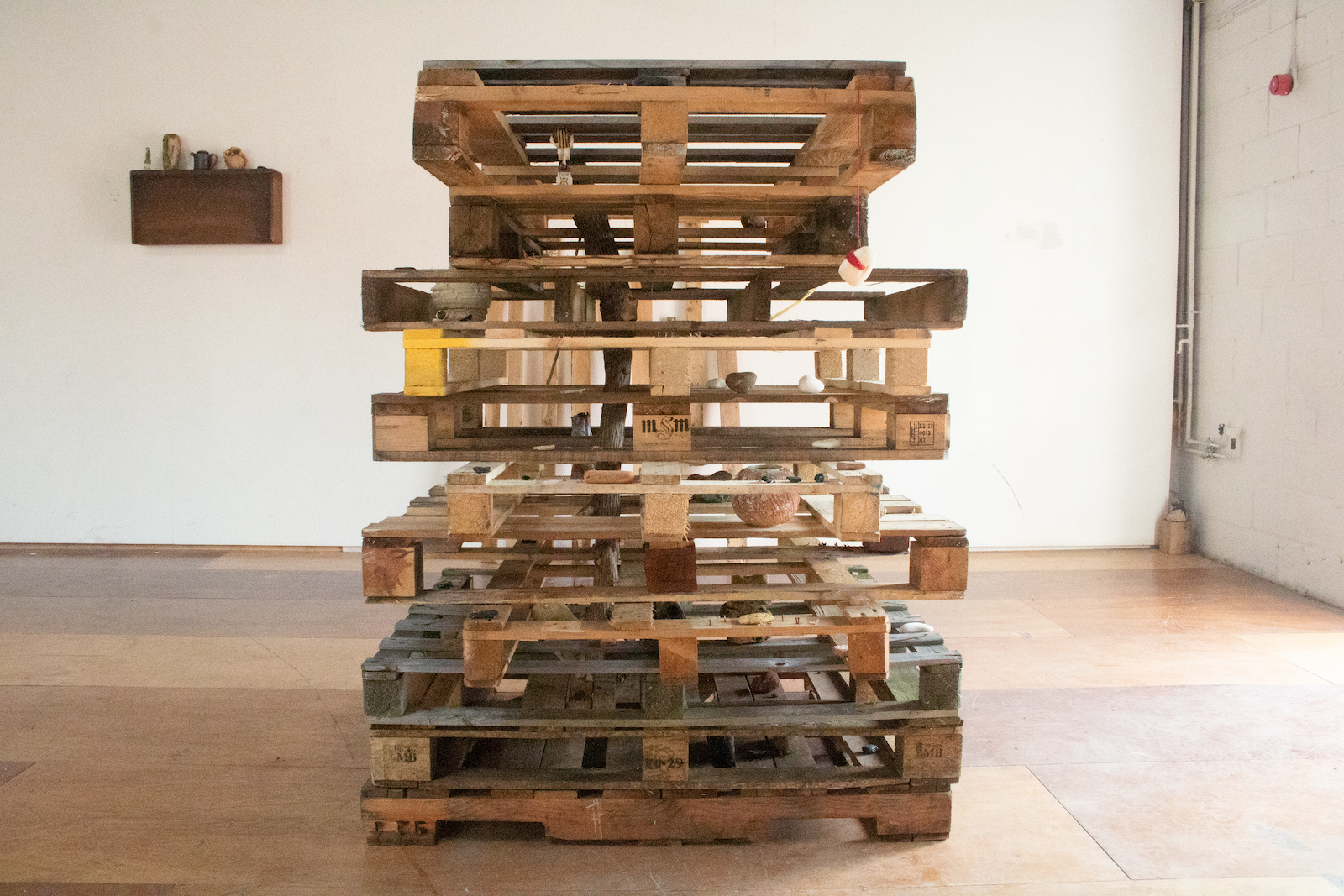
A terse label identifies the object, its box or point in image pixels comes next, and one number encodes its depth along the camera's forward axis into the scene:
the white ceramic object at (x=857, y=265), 2.45
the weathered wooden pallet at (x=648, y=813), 2.58
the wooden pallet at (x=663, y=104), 2.31
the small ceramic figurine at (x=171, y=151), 5.98
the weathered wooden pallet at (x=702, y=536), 2.61
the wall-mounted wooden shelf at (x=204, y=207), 5.98
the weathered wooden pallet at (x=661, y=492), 2.46
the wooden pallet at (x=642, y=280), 2.57
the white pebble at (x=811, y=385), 2.86
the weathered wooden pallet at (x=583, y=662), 2.61
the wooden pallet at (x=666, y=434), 2.56
